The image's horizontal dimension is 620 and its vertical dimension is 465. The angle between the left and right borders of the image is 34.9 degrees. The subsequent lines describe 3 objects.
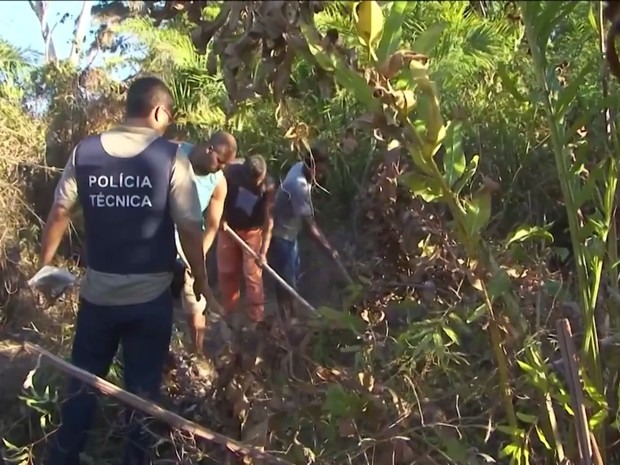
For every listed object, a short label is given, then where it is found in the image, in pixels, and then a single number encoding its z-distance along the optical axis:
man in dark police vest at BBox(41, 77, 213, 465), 3.89
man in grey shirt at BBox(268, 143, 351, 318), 6.43
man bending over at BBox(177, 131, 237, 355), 5.33
